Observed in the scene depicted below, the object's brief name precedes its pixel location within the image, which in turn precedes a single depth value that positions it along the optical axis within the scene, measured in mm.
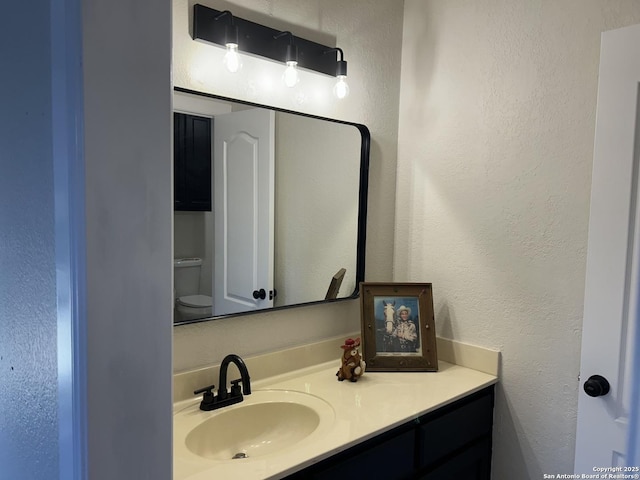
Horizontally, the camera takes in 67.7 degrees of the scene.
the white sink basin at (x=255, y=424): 1356
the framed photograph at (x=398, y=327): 1802
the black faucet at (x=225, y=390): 1454
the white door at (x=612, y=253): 1313
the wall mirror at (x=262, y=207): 1488
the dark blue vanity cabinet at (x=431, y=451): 1287
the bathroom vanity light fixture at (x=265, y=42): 1458
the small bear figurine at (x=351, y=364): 1689
